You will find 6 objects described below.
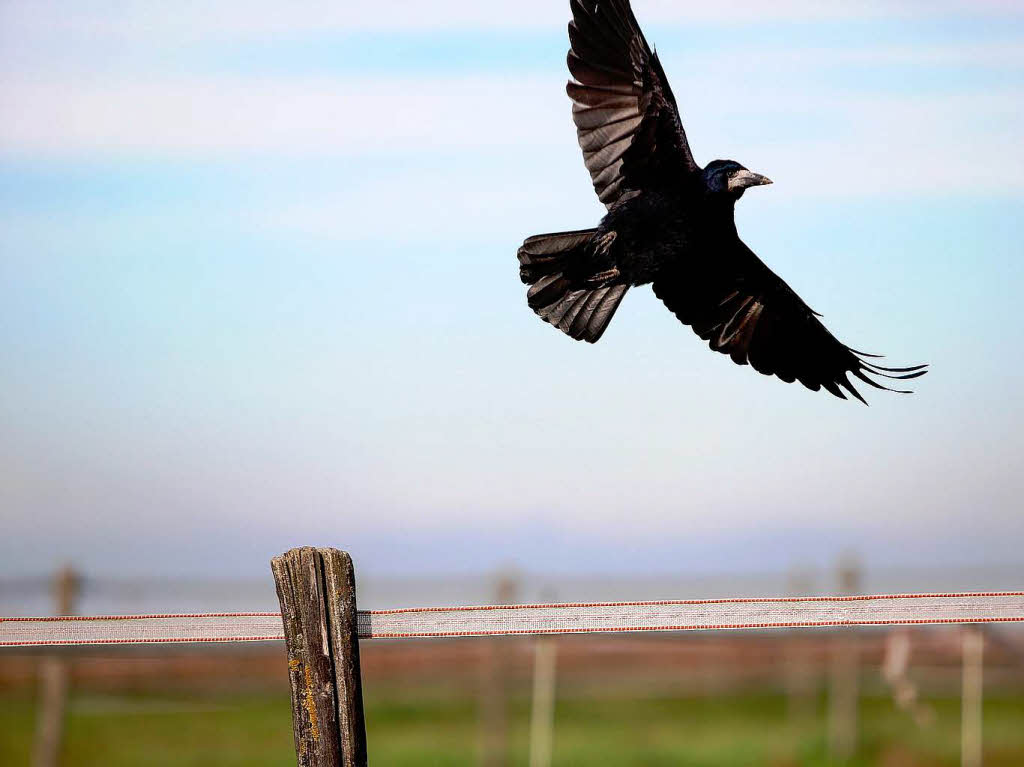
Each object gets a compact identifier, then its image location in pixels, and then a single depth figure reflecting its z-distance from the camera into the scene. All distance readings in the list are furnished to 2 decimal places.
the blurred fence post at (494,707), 18.25
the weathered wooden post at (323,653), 7.64
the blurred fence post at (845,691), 19.06
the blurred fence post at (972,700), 14.79
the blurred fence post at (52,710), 18.84
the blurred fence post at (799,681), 20.81
